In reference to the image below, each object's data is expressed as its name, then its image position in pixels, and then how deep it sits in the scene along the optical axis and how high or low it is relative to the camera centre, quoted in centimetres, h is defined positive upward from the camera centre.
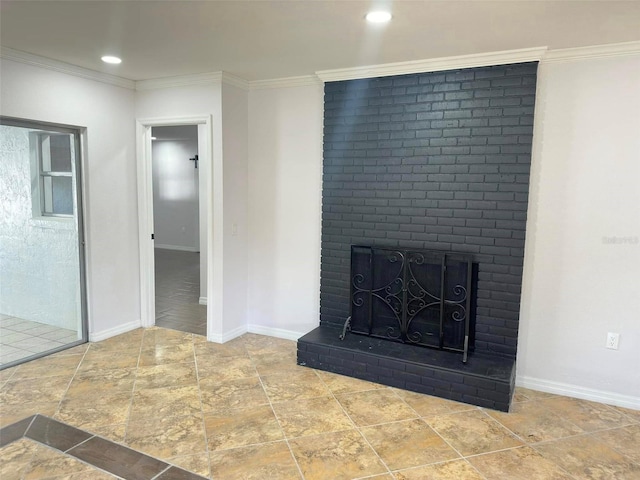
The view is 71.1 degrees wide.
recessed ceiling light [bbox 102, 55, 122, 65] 335 +101
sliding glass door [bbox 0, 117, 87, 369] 354 -43
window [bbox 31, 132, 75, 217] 370 +14
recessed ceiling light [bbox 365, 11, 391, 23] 239 +99
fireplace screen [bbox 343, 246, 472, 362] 334 -75
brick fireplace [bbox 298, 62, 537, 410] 312 +6
